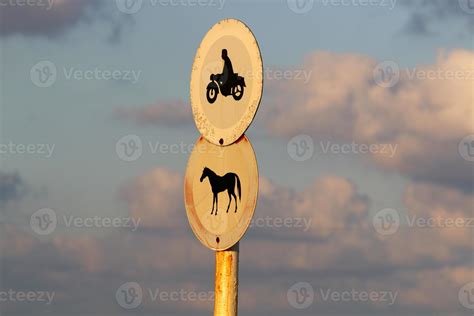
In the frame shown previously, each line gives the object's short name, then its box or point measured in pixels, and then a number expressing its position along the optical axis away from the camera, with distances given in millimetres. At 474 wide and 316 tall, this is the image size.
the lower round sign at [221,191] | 14715
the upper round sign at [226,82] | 14847
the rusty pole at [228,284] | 14835
